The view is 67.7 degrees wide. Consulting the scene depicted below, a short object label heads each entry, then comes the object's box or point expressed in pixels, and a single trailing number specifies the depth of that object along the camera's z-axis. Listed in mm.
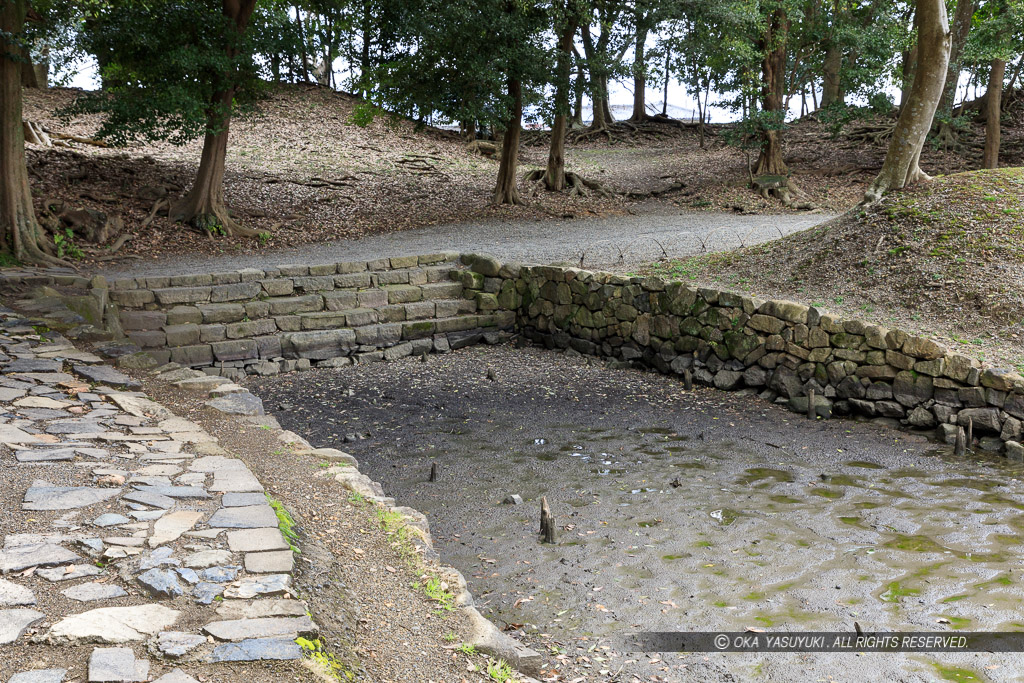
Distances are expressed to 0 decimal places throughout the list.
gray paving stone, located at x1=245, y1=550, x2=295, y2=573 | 3152
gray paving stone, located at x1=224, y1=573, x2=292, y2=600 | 2963
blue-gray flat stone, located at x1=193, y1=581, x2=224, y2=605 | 2902
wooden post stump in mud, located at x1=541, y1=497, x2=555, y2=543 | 5164
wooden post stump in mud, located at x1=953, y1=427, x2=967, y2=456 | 6500
